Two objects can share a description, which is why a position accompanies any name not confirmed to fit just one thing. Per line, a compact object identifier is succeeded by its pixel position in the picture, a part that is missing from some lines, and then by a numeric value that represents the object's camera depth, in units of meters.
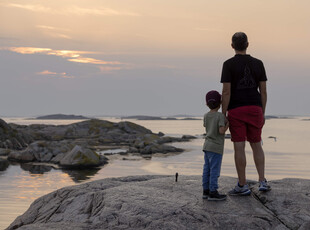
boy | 6.98
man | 7.07
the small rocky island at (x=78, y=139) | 23.33
